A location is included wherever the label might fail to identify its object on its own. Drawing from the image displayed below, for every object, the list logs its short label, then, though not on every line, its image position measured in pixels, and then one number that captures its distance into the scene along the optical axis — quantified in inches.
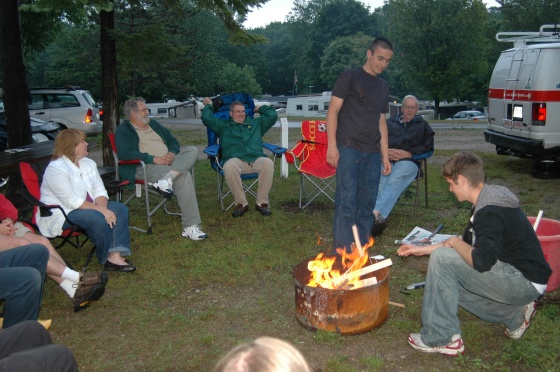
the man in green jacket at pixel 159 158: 211.5
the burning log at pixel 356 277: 127.9
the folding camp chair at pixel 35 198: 162.2
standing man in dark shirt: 164.4
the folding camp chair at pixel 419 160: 226.7
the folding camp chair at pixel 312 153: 246.1
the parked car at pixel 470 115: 1474.2
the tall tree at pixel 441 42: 1485.0
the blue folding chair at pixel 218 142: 242.0
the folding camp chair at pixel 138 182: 212.5
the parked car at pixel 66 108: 559.2
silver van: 282.0
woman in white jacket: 164.1
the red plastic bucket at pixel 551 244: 133.0
